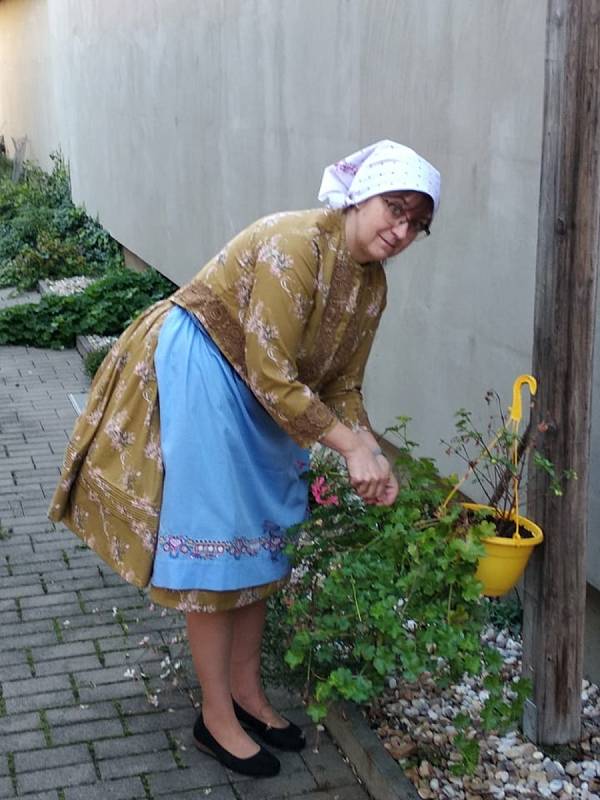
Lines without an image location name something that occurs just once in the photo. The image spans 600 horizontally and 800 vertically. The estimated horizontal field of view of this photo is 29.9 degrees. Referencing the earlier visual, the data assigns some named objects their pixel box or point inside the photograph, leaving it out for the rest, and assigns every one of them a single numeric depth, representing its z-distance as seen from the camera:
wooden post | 2.78
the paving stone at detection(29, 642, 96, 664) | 4.11
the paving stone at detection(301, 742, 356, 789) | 3.37
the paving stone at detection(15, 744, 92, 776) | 3.40
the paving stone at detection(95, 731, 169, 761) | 3.48
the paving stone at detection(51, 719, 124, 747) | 3.55
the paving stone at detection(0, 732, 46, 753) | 3.49
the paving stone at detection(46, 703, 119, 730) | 3.67
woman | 2.81
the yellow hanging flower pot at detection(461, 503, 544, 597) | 2.83
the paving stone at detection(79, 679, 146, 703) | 3.82
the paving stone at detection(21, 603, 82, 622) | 4.45
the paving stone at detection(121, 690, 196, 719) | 3.73
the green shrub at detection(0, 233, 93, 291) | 13.12
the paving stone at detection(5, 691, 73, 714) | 3.73
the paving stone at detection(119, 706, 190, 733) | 3.63
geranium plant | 2.77
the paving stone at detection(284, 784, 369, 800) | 3.28
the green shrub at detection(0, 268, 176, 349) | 10.17
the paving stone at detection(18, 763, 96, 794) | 3.30
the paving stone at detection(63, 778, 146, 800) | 3.26
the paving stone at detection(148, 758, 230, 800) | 3.30
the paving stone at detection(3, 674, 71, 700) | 3.84
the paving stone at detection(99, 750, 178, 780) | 3.38
